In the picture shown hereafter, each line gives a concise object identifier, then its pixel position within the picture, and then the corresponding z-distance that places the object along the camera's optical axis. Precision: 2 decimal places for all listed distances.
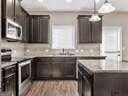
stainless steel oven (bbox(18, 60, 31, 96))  2.23
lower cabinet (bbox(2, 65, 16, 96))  1.64
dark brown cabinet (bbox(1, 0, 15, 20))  2.05
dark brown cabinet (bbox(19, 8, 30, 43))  3.17
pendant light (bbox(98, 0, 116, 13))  1.82
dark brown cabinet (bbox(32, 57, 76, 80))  3.63
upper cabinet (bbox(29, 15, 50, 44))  3.85
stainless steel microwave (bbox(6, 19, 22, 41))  2.15
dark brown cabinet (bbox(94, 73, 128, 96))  1.30
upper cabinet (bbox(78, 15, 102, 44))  3.81
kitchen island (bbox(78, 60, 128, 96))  1.30
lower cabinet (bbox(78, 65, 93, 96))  1.40
